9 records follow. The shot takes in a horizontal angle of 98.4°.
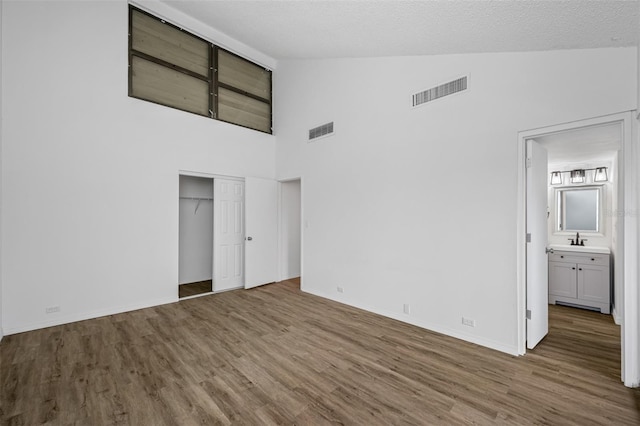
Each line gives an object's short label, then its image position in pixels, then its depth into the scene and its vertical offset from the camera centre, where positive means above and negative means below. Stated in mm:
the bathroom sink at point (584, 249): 3877 -519
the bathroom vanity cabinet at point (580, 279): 3793 -953
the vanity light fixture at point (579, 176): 4223 +600
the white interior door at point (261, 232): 5242 -375
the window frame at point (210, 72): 4094 +2395
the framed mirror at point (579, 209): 4363 +70
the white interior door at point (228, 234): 4992 -404
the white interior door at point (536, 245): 2801 -336
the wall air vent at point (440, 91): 3110 +1449
